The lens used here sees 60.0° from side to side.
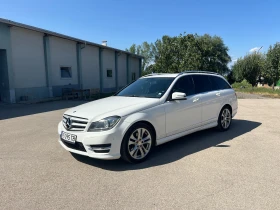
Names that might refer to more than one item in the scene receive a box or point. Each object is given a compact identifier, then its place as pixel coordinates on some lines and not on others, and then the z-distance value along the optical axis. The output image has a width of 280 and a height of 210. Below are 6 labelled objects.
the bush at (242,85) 34.17
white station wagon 4.07
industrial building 13.84
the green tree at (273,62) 27.79
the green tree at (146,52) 60.03
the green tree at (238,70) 43.22
